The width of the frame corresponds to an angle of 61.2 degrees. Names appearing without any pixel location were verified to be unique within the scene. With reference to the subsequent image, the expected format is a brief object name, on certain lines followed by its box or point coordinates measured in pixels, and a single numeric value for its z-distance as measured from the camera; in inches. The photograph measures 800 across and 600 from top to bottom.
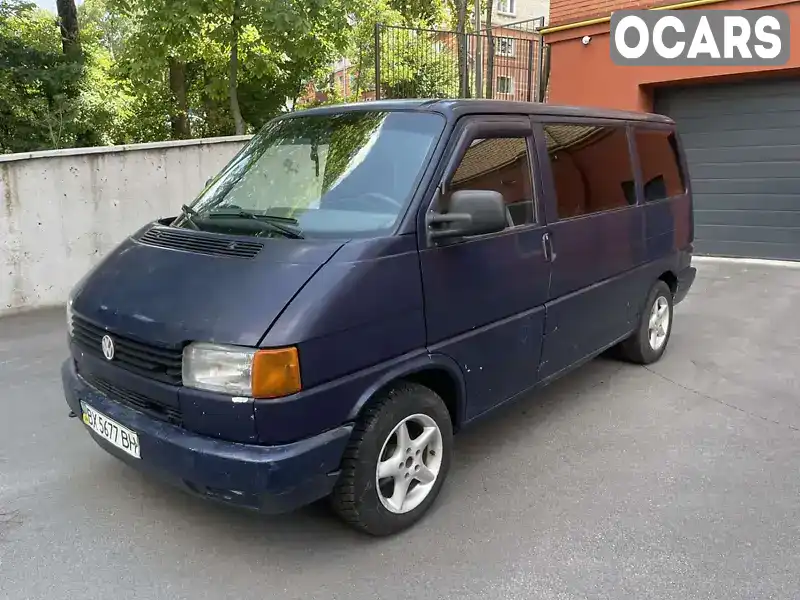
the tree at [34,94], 364.2
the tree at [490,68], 478.9
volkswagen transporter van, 106.5
